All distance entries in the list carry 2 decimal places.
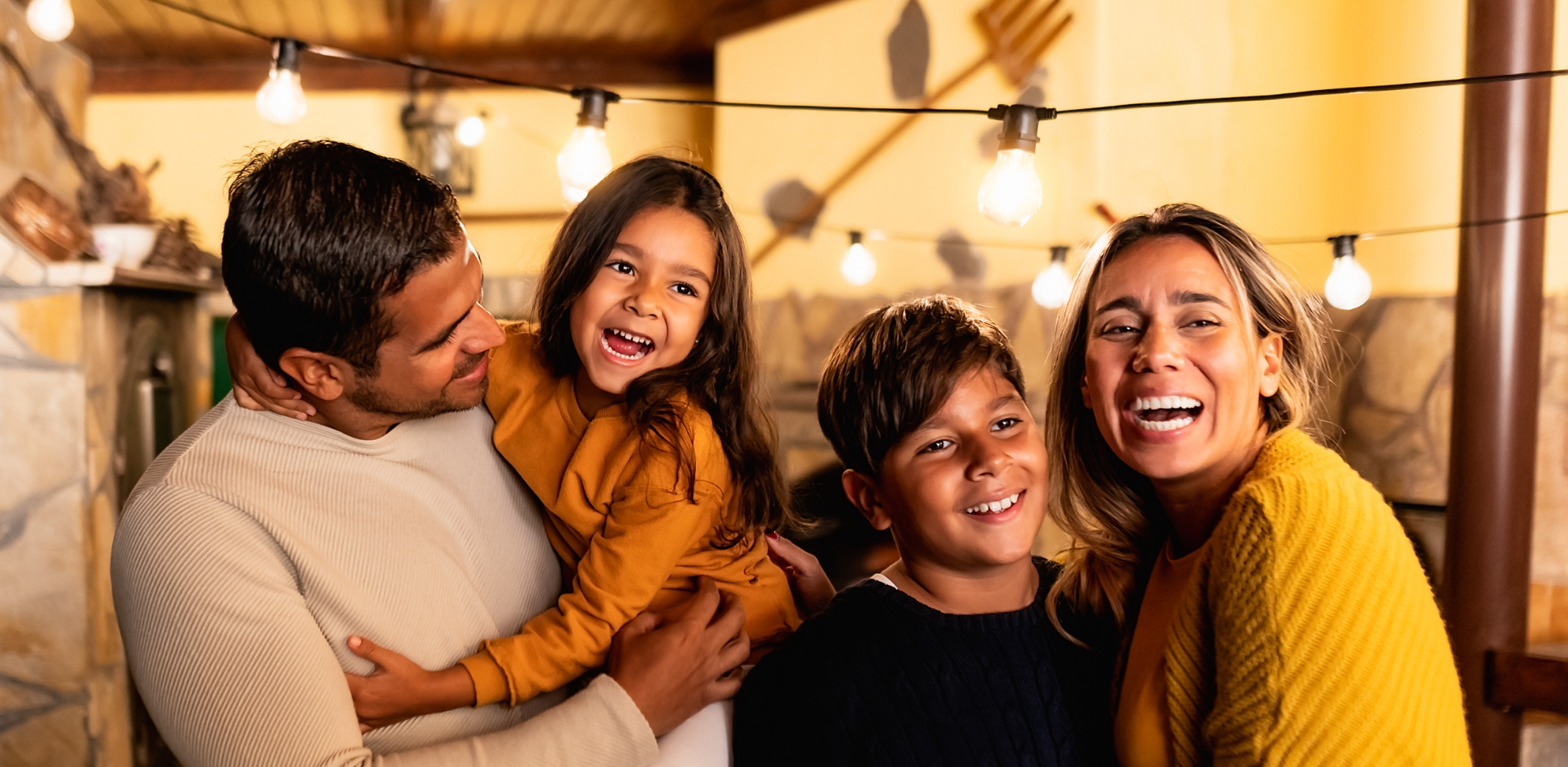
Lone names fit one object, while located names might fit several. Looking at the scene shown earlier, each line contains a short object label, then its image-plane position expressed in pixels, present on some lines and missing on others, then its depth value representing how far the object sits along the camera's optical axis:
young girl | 1.36
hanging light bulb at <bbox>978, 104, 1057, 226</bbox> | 1.69
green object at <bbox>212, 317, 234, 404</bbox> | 4.24
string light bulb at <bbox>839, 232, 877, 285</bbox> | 3.56
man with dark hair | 1.04
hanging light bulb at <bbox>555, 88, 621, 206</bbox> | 2.07
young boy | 1.30
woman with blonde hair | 1.00
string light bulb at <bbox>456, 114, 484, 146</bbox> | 3.75
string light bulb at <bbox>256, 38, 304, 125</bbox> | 2.06
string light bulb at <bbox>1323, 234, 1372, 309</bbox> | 2.58
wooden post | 2.60
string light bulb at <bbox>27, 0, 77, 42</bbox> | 2.04
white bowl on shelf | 3.35
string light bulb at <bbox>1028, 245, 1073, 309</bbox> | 3.24
